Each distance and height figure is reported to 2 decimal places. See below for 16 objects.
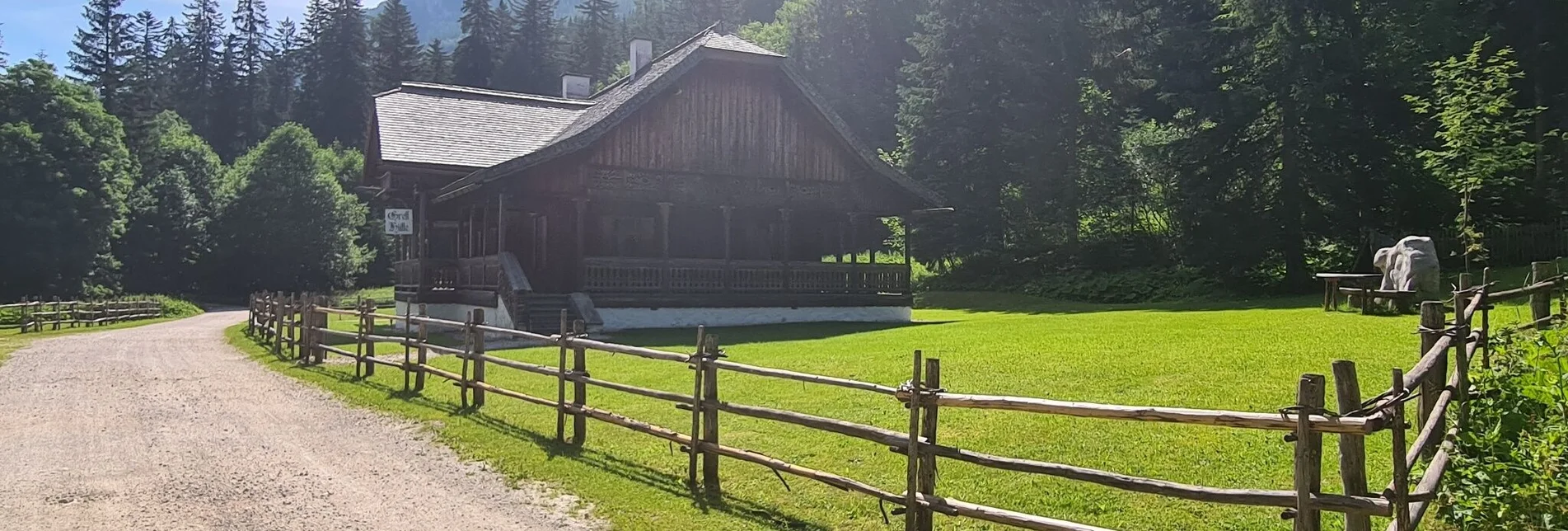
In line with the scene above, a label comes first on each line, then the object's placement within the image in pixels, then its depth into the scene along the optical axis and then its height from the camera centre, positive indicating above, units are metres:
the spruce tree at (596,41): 85.94 +19.65
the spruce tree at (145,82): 65.00 +13.75
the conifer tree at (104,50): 73.66 +15.87
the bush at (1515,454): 5.22 -1.02
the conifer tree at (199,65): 82.38 +16.37
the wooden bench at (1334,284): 18.47 -0.29
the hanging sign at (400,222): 24.56 +0.99
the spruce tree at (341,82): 82.69 +14.81
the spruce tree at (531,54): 83.69 +17.64
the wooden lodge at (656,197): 22.94 +1.62
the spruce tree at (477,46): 82.94 +17.90
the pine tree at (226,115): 81.88 +11.97
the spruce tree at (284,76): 86.12 +16.68
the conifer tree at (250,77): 83.50 +15.84
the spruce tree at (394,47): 80.19 +17.45
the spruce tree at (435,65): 80.25 +15.92
